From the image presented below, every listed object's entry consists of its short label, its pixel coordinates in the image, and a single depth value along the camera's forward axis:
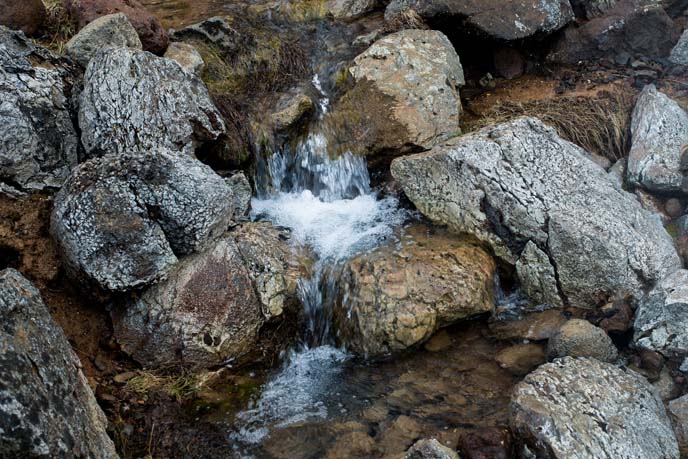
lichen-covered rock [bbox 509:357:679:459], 4.05
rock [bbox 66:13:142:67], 6.09
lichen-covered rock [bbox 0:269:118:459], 2.99
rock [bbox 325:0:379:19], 8.62
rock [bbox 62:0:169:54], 6.72
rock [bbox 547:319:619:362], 4.92
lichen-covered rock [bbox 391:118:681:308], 5.47
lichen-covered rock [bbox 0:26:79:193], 5.13
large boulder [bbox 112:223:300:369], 5.16
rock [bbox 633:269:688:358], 4.90
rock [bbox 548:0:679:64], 7.54
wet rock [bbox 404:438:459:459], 3.91
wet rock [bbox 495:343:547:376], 5.09
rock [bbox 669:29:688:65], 7.44
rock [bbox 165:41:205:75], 6.92
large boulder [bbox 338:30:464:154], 6.69
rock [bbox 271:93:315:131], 6.82
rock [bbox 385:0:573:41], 7.41
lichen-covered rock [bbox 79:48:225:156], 5.52
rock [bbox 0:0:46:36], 6.09
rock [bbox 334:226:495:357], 5.24
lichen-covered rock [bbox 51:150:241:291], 4.95
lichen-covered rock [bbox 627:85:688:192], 6.38
